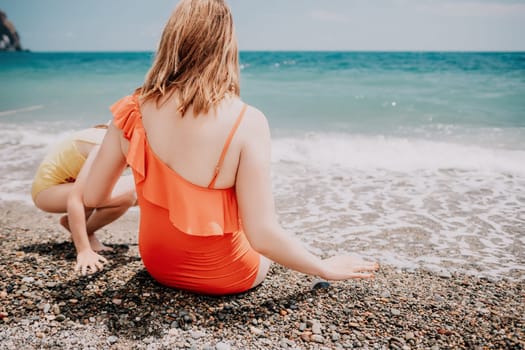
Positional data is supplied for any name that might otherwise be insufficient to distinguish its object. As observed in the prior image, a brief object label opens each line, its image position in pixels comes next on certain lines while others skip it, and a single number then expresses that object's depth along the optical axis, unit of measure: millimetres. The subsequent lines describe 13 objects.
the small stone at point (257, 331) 2555
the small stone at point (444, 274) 3664
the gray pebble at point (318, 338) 2498
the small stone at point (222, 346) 2396
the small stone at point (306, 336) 2521
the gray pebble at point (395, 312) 2814
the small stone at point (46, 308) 2668
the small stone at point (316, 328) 2587
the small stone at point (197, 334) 2492
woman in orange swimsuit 2168
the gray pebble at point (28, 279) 3033
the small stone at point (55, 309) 2662
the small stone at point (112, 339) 2404
